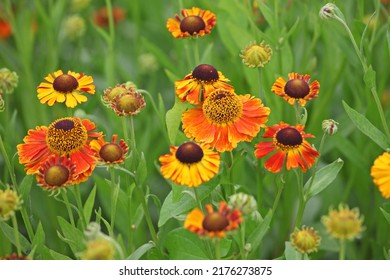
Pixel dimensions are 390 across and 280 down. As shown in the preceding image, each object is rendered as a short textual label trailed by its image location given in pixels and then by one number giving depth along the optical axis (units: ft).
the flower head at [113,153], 3.51
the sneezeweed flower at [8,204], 3.39
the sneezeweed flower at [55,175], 3.46
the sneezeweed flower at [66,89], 3.70
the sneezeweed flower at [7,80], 3.85
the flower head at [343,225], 3.30
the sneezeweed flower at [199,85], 3.66
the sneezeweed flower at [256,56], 3.70
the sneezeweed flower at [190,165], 3.44
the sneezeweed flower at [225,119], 3.61
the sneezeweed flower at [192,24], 3.81
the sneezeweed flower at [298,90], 3.58
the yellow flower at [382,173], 3.40
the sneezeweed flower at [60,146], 3.61
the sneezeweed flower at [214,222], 3.30
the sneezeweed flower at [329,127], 3.54
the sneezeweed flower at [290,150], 3.54
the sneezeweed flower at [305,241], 3.39
